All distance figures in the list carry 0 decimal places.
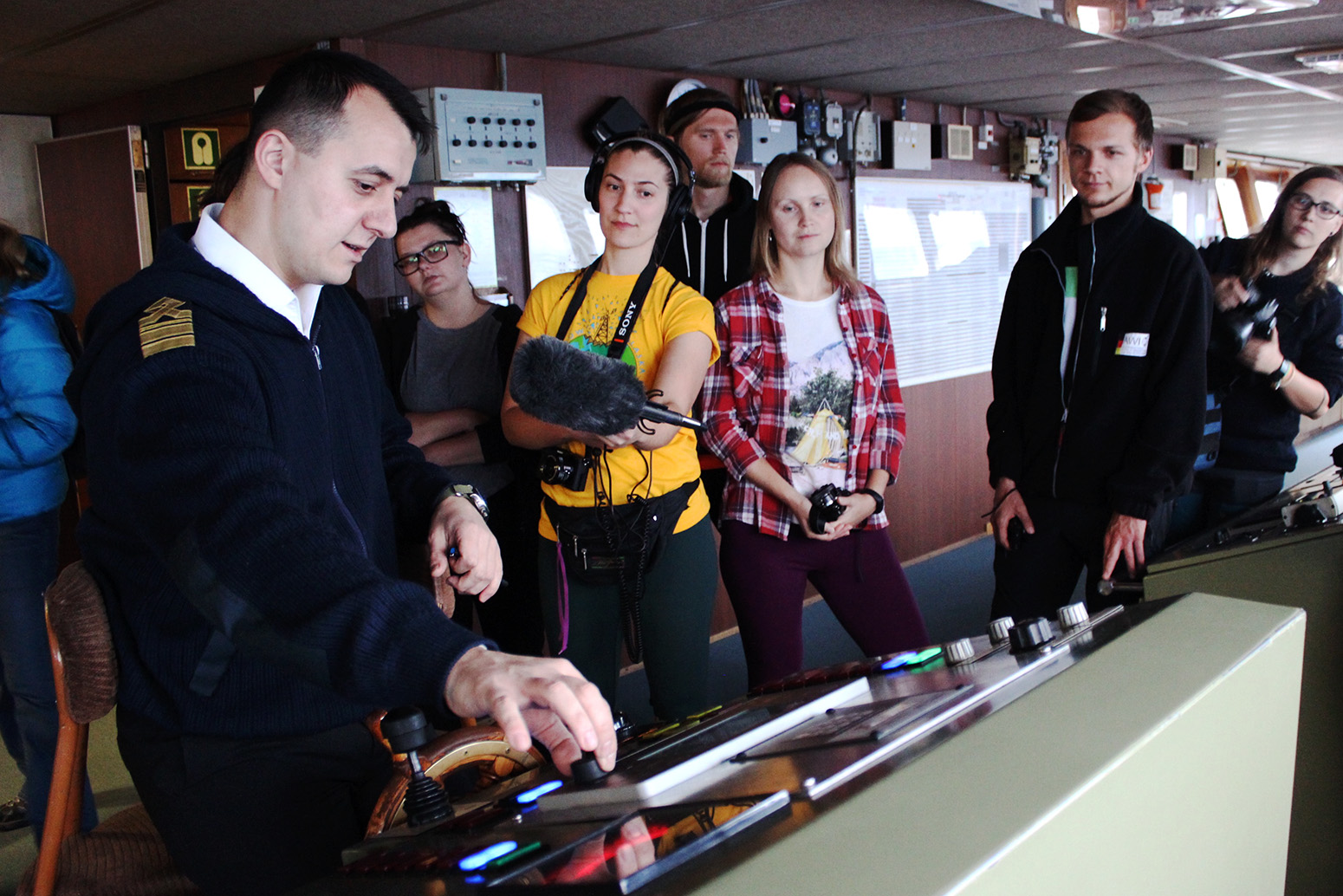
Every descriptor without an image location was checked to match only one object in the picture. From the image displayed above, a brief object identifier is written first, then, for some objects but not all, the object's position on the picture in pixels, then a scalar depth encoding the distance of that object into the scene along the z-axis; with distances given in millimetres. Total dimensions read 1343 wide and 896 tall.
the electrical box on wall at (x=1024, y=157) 5625
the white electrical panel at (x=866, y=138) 4668
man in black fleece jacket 2248
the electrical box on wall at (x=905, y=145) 4844
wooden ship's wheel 986
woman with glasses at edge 2711
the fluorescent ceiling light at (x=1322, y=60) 4047
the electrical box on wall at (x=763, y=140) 4086
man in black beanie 2938
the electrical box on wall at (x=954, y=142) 5211
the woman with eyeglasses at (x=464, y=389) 2703
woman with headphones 2203
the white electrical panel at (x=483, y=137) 3152
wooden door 4055
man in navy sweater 896
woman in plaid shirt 2432
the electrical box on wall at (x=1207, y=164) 7711
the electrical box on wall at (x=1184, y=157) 7422
